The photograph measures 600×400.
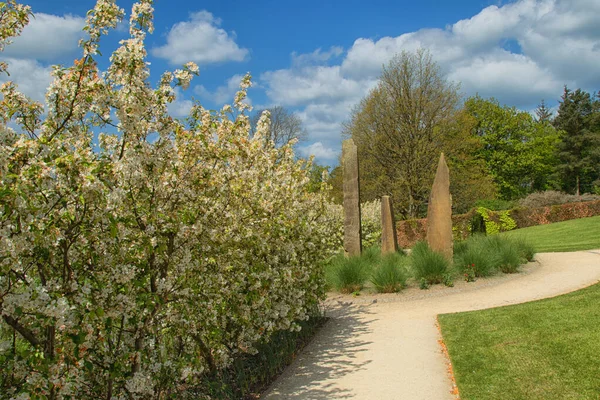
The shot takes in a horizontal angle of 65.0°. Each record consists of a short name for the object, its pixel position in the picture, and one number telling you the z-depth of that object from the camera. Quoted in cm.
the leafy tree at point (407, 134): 2683
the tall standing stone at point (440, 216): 1221
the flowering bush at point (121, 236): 286
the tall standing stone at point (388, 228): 1500
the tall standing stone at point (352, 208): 1336
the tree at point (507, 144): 4309
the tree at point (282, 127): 3875
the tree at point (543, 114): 6094
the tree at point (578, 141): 4606
